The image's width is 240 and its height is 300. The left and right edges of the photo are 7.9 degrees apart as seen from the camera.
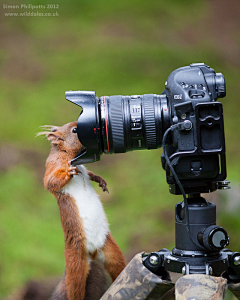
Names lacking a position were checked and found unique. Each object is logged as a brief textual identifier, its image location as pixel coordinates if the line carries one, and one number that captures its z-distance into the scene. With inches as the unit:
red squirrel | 105.7
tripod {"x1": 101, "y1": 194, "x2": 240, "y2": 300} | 99.6
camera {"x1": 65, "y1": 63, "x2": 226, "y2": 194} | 100.6
